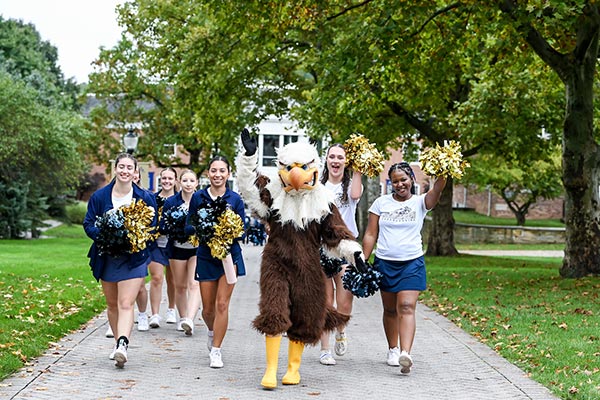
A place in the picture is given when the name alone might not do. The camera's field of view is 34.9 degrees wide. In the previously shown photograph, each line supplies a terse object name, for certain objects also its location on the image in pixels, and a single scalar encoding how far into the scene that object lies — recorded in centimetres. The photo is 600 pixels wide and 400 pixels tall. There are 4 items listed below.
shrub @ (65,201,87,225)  5500
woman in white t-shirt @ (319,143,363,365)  929
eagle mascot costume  800
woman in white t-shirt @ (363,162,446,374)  867
